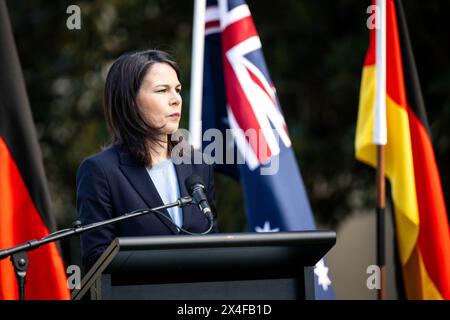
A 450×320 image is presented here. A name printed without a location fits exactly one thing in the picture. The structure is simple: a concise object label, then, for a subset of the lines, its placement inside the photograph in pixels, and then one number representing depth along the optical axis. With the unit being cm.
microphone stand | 624
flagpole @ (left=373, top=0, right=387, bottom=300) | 1048
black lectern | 595
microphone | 655
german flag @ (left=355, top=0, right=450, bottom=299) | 1112
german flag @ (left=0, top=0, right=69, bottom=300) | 959
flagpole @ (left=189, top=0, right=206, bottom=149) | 1087
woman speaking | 745
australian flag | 1109
